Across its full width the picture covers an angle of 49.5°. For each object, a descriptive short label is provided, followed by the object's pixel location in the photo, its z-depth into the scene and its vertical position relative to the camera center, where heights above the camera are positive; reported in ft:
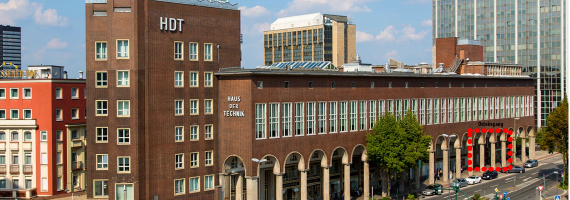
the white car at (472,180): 336.29 -45.29
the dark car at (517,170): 372.17 -44.26
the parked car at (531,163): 391.45 -42.26
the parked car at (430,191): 305.73 -46.89
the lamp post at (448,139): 325.13 -23.34
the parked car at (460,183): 326.03 -45.47
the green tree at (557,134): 317.63 -19.34
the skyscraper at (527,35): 546.67 +57.18
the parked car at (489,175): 351.25 -44.70
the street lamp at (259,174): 233.58 -30.84
